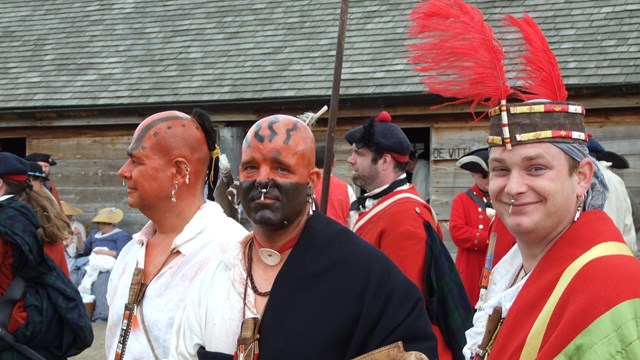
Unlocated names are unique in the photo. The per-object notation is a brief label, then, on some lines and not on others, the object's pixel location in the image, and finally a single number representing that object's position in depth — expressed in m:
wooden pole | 5.19
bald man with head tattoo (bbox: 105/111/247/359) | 3.77
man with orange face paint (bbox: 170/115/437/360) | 2.88
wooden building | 10.32
